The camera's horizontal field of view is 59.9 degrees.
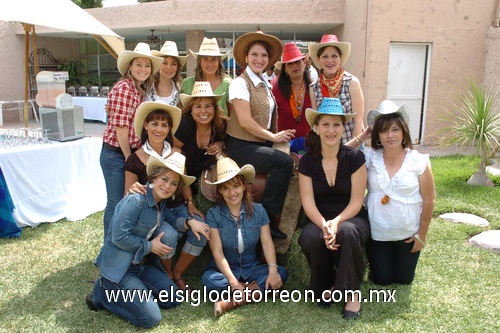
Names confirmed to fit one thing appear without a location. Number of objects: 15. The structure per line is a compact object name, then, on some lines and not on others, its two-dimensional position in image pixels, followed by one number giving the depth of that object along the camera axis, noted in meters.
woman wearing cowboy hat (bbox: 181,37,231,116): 3.88
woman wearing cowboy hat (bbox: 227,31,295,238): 3.47
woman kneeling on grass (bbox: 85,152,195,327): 2.99
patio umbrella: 4.67
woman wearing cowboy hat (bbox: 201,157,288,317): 3.27
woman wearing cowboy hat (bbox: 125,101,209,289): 3.30
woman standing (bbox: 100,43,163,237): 3.53
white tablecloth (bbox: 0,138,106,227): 4.76
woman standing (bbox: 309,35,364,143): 3.85
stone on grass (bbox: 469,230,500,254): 4.18
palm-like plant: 6.23
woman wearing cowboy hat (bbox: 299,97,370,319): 3.06
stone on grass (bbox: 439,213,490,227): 4.85
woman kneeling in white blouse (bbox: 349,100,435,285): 3.25
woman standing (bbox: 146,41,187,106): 3.95
